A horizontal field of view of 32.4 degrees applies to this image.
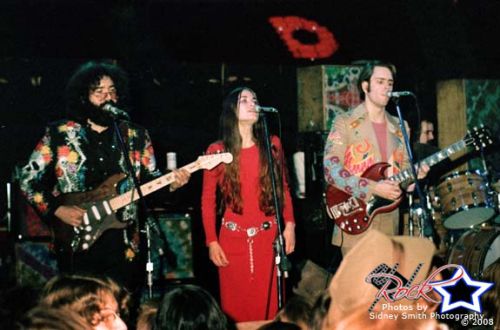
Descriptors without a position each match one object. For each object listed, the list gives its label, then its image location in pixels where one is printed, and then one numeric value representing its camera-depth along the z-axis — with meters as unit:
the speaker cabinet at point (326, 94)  9.86
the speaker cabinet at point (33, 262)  7.61
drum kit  7.40
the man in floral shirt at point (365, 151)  6.77
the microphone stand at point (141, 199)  5.71
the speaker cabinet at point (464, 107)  9.98
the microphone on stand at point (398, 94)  6.28
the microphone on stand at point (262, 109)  5.94
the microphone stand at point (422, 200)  6.07
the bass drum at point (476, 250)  7.30
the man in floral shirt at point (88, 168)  5.91
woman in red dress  6.21
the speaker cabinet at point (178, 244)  7.93
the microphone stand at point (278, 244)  5.71
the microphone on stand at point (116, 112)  5.73
